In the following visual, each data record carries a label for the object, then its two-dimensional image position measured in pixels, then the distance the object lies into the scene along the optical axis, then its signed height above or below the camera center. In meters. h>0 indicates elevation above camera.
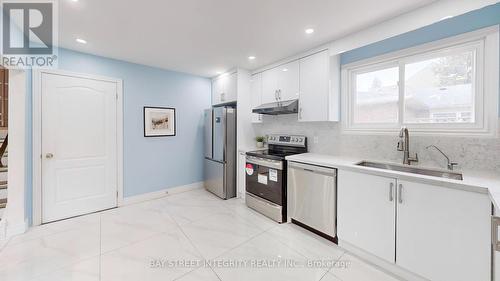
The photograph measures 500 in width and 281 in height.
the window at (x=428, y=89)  1.81 +0.54
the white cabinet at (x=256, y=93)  3.64 +0.83
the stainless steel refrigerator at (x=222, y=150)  3.65 -0.25
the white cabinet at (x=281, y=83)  3.02 +0.88
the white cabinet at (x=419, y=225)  1.37 -0.70
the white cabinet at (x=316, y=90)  2.63 +0.65
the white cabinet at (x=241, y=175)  3.54 -0.68
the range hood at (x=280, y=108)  2.94 +0.46
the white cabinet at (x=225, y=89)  3.73 +0.96
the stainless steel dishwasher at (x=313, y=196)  2.22 -0.71
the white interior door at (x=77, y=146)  2.71 -0.13
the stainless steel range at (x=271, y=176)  2.77 -0.57
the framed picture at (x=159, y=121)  3.56 +0.28
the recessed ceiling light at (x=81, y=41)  2.51 +1.22
